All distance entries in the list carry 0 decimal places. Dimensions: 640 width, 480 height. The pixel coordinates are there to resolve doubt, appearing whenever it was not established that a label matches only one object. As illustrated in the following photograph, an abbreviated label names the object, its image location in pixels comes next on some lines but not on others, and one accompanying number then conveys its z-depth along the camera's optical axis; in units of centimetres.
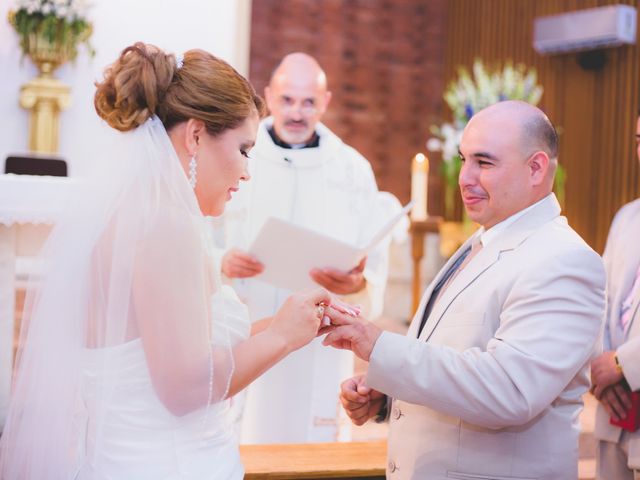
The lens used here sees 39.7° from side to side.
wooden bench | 302
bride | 200
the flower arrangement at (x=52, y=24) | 725
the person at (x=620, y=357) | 292
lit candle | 580
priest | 412
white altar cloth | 294
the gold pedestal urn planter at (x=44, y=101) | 761
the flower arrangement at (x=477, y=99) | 724
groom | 224
